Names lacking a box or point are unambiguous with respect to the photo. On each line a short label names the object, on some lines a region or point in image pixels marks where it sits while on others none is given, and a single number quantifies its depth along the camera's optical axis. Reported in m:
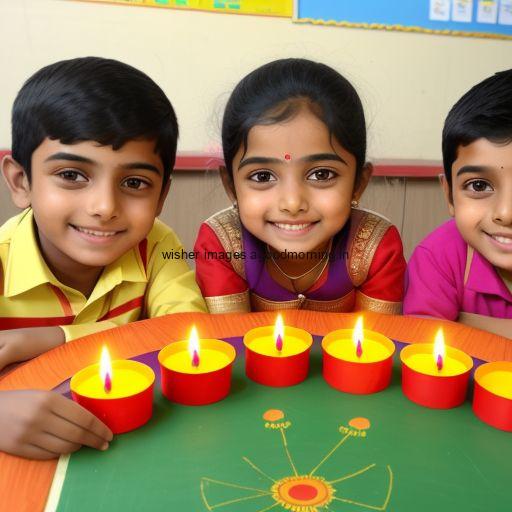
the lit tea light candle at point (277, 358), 0.80
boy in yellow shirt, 1.10
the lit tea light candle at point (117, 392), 0.68
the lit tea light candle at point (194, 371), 0.75
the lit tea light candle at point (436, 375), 0.74
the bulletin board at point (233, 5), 2.29
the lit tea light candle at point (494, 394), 0.70
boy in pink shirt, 1.19
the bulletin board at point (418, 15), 2.46
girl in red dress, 1.21
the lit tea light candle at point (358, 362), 0.78
